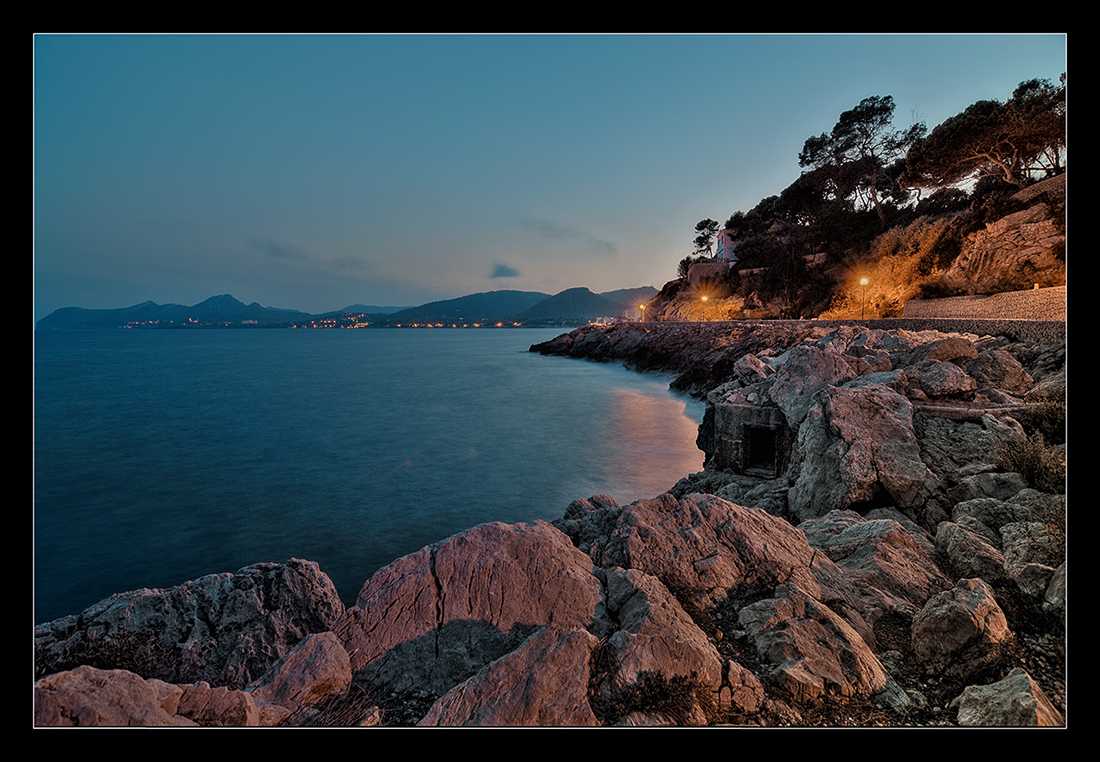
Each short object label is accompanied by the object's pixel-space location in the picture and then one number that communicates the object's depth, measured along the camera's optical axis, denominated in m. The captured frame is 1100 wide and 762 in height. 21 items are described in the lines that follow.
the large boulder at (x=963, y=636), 2.43
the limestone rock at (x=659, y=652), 2.24
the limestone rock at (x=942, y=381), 6.29
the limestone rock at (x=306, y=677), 2.47
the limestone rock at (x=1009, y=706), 2.09
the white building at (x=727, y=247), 52.68
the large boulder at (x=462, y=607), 2.73
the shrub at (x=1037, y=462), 4.15
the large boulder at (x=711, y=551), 3.29
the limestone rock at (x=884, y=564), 3.16
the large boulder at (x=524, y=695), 2.16
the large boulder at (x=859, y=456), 5.07
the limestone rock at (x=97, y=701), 2.10
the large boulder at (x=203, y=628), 3.58
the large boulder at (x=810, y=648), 2.34
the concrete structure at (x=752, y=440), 8.23
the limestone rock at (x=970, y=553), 3.28
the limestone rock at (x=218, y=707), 2.25
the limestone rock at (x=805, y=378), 7.64
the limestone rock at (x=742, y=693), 2.24
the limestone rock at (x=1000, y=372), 6.69
